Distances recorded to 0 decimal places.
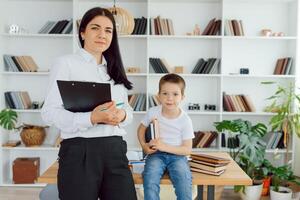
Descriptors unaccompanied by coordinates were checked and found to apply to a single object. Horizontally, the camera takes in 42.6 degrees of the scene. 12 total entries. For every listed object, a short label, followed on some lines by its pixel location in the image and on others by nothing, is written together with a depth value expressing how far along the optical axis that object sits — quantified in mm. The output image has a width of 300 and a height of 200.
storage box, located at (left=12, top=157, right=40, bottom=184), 4484
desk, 1971
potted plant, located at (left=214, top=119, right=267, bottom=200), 3902
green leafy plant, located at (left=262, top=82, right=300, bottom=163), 4105
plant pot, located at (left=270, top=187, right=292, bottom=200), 3906
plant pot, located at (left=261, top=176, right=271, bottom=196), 4099
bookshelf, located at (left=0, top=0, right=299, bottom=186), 4625
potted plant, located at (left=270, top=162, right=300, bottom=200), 3916
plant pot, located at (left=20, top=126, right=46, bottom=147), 4457
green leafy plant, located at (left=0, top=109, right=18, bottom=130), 4254
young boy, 2002
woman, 1561
